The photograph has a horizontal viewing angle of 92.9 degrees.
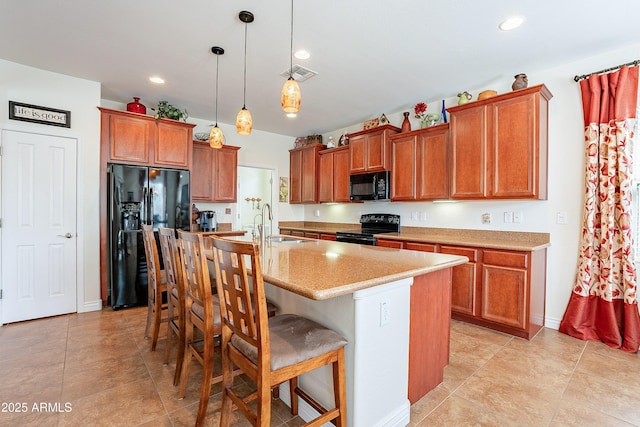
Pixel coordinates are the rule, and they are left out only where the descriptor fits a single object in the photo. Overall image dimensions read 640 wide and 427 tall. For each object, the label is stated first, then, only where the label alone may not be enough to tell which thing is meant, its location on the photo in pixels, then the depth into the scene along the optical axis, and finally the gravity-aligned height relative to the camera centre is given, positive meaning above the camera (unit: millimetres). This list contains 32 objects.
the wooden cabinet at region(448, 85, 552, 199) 2953 +707
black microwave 4355 +390
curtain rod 2664 +1337
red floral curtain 2629 -85
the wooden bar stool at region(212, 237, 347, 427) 1221 -605
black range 4268 -256
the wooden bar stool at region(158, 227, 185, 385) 2027 -564
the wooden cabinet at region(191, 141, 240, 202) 4621 +577
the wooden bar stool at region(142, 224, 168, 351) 2410 -636
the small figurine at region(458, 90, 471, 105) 3534 +1351
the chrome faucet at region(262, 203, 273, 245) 2821 -228
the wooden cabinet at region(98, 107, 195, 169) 3676 +896
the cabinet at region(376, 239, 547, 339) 2826 -746
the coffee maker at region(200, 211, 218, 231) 4703 -171
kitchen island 1452 -576
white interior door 3166 -192
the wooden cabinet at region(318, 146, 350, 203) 5043 +629
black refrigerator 3598 -123
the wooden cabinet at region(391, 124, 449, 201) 3734 +629
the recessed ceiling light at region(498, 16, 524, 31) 2338 +1501
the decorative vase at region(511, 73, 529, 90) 3078 +1339
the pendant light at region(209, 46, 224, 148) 2842 +704
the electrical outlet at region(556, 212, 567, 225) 3082 -37
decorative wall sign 3178 +1012
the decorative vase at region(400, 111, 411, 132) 4238 +1238
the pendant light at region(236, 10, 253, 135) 2479 +725
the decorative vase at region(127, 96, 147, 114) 3889 +1309
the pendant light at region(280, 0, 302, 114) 1973 +752
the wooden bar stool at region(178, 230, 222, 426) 1607 -611
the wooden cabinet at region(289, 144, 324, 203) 5535 +711
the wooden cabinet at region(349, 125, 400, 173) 4328 +938
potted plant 4035 +1324
